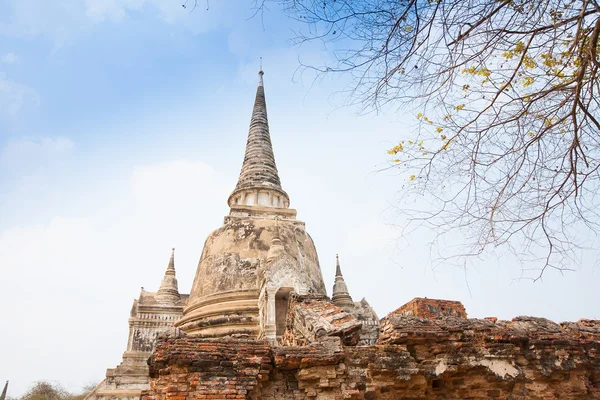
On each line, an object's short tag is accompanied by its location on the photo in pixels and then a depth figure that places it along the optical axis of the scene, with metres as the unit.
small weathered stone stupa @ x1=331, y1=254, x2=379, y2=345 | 15.79
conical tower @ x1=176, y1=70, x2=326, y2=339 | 14.57
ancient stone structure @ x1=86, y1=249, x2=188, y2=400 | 15.49
